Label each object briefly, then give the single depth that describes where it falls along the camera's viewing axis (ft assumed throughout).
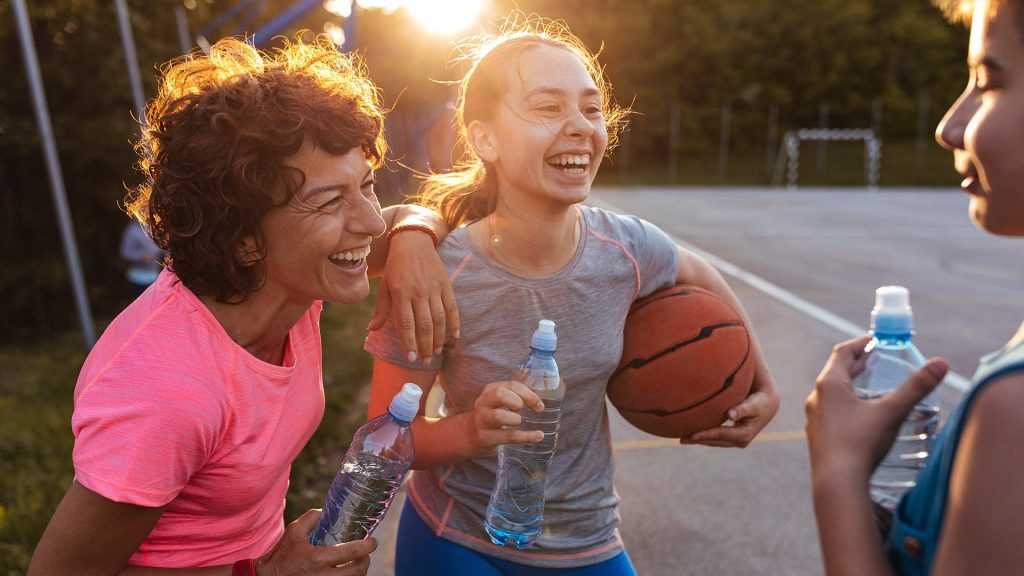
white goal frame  125.29
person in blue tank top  3.49
